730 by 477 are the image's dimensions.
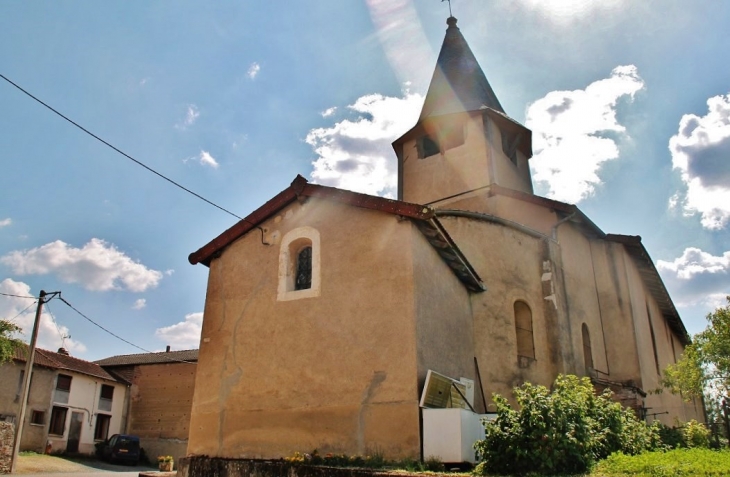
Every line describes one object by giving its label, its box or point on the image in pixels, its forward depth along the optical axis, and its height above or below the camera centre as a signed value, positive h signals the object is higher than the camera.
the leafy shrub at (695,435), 15.35 -0.27
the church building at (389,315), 11.02 +2.48
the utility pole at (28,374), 20.48 +1.72
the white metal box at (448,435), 9.70 -0.18
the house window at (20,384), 30.11 +2.00
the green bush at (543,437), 8.44 -0.18
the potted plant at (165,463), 22.58 -1.52
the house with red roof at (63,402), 29.97 +1.18
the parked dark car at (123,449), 30.67 -1.32
